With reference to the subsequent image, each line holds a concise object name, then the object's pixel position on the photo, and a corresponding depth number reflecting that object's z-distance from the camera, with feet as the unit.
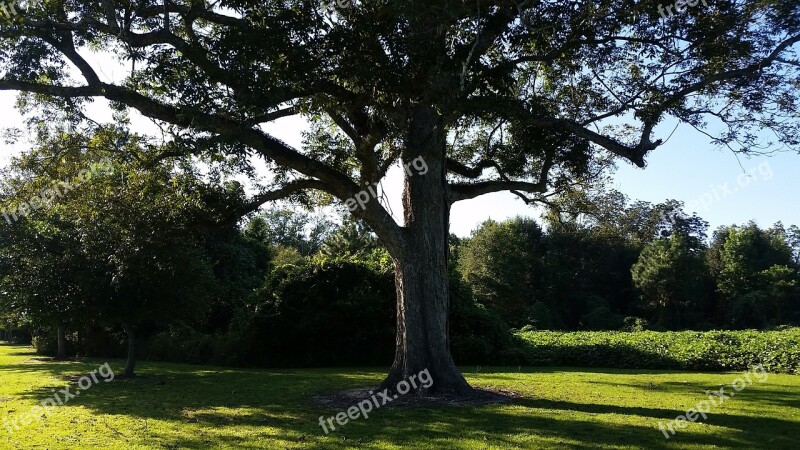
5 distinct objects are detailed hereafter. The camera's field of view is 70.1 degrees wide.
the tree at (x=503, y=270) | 155.43
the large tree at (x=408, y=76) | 31.91
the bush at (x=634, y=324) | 121.08
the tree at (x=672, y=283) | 151.94
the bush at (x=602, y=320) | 145.18
